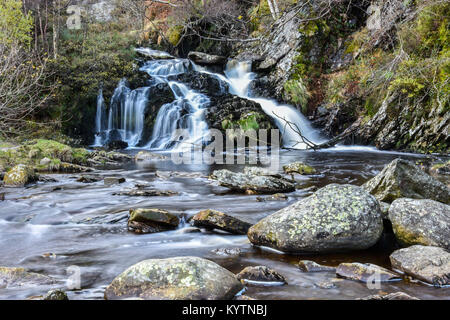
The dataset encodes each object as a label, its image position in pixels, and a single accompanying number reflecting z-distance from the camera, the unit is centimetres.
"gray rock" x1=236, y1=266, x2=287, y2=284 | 334
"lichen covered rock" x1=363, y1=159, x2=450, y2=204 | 517
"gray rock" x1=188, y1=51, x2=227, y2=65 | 1980
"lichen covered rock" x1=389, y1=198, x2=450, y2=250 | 386
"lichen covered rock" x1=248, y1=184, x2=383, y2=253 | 400
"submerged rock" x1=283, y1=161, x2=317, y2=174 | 944
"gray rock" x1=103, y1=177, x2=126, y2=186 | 866
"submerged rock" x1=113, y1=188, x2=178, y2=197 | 726
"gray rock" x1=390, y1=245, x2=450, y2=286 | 319
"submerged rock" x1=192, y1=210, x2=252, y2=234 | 487
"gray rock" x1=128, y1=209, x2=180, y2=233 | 509
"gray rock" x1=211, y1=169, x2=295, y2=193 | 725
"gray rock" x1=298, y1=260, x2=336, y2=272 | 359
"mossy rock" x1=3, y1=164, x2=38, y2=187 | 820
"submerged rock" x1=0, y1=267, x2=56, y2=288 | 327
